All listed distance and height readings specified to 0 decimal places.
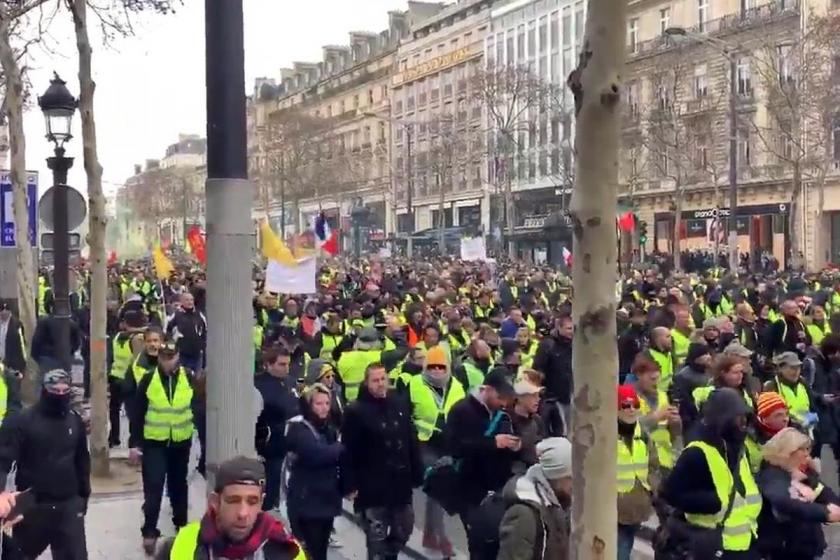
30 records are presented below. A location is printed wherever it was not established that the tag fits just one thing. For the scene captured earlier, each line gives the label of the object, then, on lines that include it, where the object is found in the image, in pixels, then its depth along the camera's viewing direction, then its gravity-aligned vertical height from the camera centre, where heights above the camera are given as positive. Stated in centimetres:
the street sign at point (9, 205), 1257 +77
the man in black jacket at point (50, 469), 650 -119
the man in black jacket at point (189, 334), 1366 -85
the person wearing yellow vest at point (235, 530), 381 -92
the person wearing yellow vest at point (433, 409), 829 -110
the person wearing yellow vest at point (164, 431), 820 -123
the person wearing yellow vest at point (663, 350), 1031 -86
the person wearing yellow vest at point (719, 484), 535 -110
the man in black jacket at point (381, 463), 709 -128
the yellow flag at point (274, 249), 1459 +20
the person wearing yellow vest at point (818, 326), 1229 -78
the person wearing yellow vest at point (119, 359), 1196 -104
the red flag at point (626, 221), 3139 +108
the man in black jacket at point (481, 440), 656 -106
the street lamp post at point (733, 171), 2742 +219
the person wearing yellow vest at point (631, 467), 633 -121
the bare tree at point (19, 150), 1367 +155
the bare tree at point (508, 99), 5225 +812
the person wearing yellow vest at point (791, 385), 820 -96
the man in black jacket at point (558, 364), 1034 -99
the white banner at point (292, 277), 1451 -18
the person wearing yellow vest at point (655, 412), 725 -102
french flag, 2434 +69
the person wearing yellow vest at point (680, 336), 1142 -82
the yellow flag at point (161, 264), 2256 +3
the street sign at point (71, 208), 1104 +59
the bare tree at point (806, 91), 3164 +496
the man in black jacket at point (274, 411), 855 -114
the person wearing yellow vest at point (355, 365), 1025 -94
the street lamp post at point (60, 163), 1090 +105
